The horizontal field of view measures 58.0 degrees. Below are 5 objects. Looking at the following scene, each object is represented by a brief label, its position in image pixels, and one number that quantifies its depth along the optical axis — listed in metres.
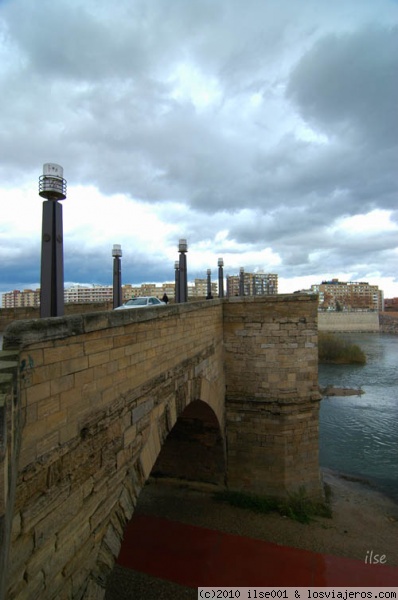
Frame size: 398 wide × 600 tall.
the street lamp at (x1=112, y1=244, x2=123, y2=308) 9.76
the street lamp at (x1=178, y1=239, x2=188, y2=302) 11.54
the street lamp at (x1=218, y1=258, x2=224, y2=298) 16.91
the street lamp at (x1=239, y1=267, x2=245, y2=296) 20.42
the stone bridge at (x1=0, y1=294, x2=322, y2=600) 2.45
